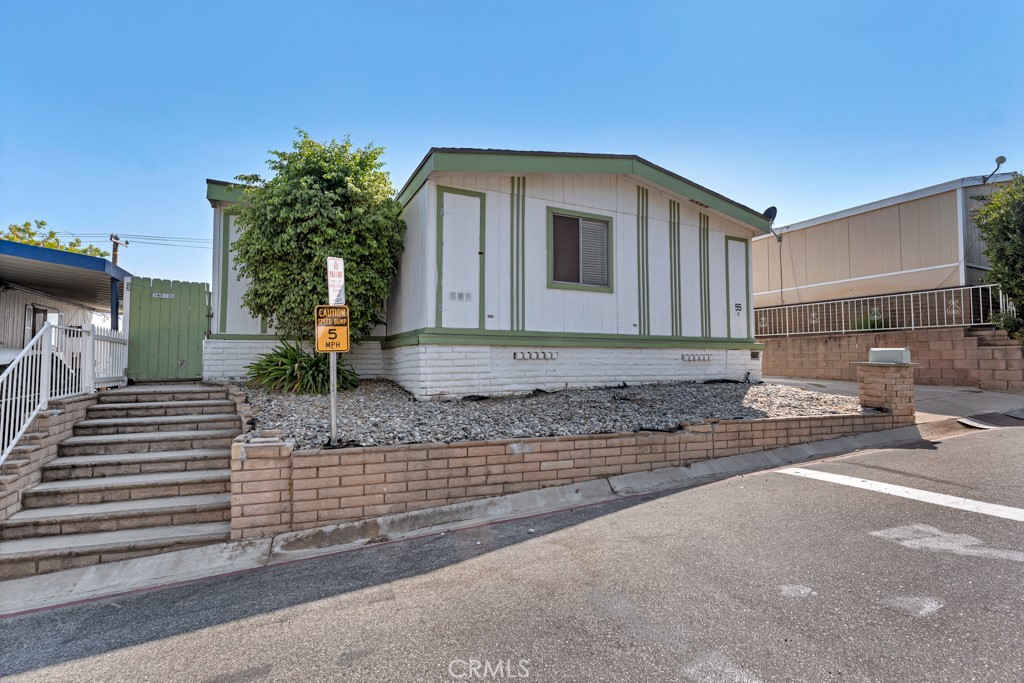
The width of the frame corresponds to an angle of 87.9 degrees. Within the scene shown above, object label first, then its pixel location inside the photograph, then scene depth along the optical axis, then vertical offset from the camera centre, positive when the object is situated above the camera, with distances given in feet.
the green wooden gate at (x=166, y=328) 29.91 +1.90
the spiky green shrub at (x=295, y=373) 27.27 -0.62
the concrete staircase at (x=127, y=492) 15.29 -4.31
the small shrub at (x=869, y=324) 45.65 +3.06
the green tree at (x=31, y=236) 66.74 +16.12
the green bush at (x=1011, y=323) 36.76 +2.42
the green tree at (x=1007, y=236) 37.04 +8.80
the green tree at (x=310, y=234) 27.25 +6.64
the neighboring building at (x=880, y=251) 45.55 +10.64
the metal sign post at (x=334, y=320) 18.40 +1.44
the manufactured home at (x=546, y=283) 27.78 +4.55
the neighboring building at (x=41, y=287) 26.71 +4.88
